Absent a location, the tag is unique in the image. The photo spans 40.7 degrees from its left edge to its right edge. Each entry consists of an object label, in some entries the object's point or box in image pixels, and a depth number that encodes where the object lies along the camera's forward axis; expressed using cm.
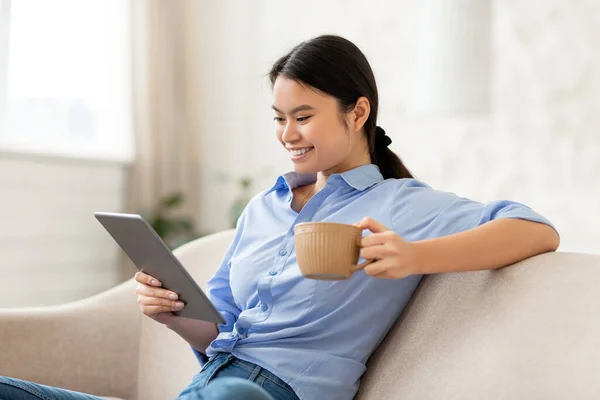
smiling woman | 137
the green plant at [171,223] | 420
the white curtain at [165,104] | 428
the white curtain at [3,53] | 360
